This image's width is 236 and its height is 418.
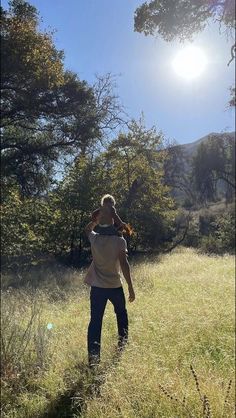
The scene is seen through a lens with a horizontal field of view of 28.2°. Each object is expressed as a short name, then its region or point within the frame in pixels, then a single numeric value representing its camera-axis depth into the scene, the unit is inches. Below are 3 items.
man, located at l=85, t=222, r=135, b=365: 210.1
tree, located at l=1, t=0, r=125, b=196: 539.2
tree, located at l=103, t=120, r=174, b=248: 794.8
